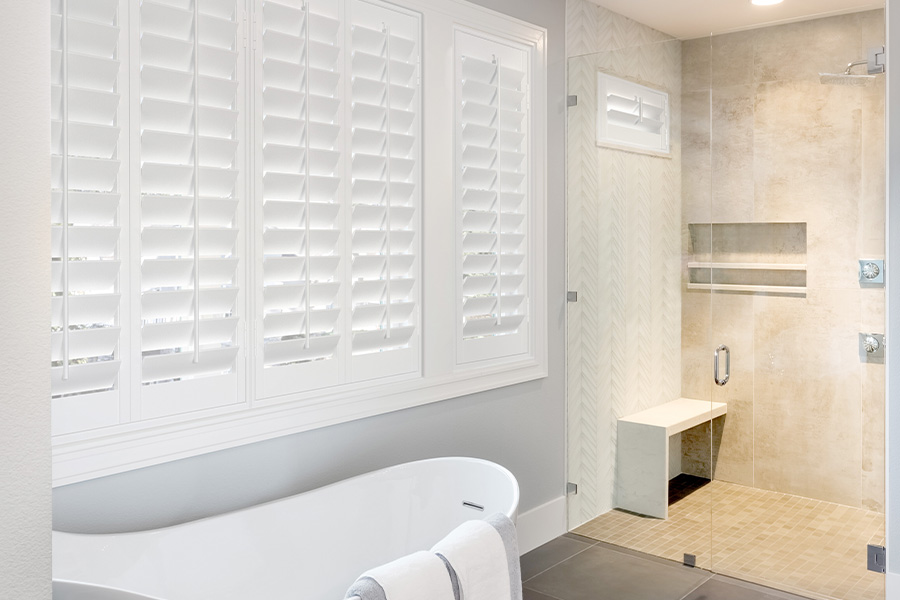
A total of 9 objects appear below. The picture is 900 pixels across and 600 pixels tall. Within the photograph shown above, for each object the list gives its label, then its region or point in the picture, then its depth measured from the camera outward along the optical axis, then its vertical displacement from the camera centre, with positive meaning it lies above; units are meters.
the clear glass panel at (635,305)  3.21 +0.03
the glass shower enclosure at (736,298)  2.91 +0.06
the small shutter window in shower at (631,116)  3.28 +0.93
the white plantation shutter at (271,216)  1.89 +0.31
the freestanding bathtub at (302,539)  1.83 -0.68
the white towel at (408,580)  1.58 -0.62
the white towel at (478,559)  1.81 -0.65
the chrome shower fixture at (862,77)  2.82 +0.97
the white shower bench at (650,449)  3.21 -0.65
